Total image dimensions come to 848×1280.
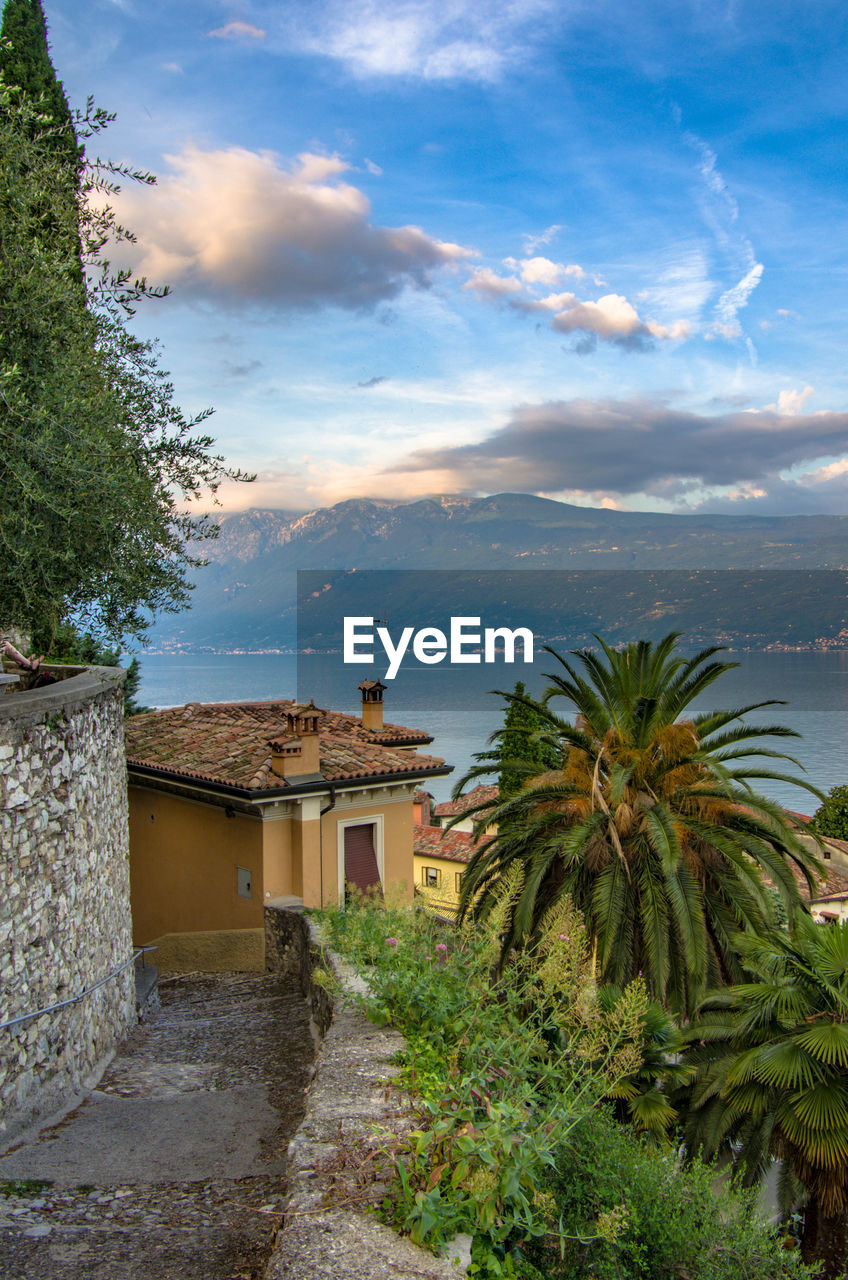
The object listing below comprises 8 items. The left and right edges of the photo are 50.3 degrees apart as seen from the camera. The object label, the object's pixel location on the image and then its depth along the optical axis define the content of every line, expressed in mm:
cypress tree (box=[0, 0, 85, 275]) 13672
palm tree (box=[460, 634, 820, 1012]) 10898
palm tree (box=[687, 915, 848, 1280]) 8242
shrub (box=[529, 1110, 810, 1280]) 4211
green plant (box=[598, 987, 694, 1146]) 9711
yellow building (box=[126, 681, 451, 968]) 13188
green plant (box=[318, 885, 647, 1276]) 3240
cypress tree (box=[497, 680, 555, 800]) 26525
